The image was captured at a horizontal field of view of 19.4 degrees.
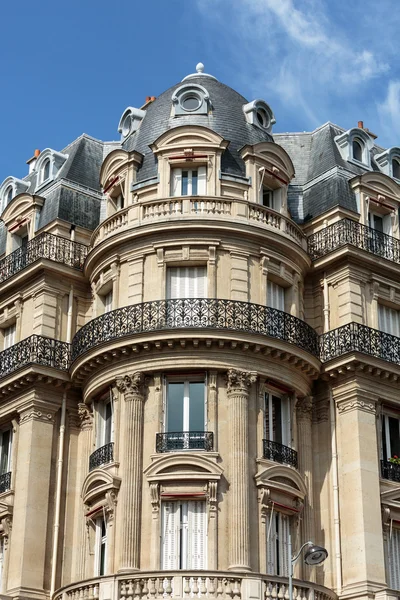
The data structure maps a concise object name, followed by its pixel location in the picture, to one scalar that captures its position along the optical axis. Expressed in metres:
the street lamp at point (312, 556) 27.52
